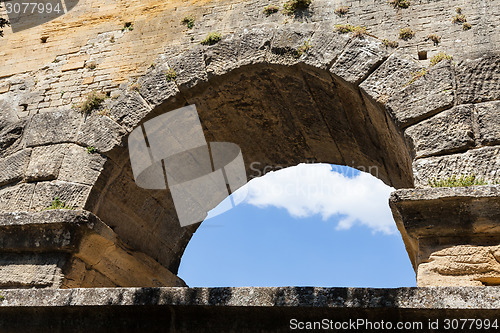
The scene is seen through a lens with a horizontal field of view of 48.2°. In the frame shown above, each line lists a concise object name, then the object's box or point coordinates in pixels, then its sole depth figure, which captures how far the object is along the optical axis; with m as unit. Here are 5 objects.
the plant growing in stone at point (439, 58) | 5.02
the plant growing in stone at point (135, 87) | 5.87
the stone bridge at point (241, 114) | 4.36
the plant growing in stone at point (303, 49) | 5.45
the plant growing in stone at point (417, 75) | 4.96
